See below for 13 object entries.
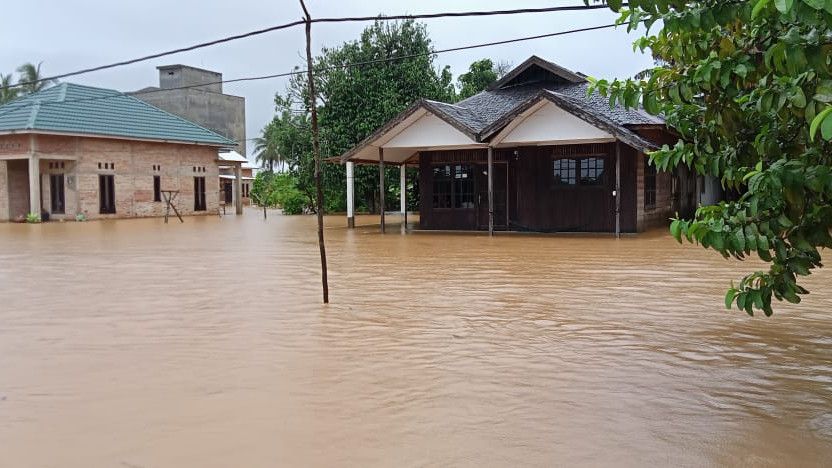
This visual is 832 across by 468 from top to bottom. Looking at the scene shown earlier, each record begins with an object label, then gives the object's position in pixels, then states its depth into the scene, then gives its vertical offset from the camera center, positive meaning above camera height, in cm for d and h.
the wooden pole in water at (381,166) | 2086 +101
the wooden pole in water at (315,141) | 802 +69
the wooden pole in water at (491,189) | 1873 +26
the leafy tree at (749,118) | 304 +39
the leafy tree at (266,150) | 6619 +505
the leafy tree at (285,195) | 3803 +44
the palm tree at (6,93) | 4259 +690
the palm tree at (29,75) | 4206 +775
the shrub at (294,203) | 3788 -3
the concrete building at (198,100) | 4969 +750
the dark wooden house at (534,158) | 1802 +115
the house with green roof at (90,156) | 2856 +213
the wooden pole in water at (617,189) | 1725 +19
